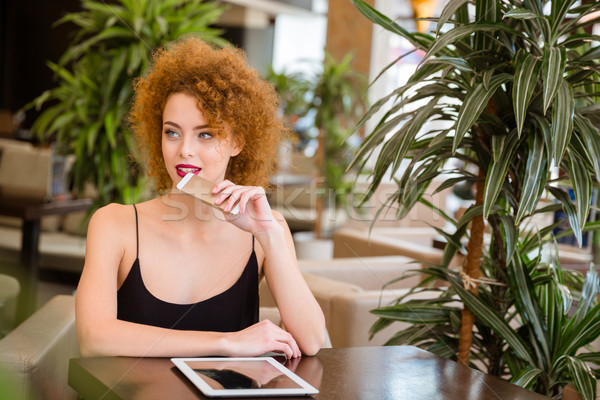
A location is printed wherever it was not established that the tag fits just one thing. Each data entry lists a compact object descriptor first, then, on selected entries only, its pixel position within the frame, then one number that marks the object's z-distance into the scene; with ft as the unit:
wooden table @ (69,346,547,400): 3.46
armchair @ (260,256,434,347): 8.41
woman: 4.41
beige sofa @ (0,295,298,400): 5.01
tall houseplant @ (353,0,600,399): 5.27
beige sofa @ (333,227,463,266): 12.40
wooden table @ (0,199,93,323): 13.97
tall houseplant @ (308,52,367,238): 20.47
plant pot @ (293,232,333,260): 19.40
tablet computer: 3.44
